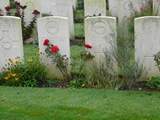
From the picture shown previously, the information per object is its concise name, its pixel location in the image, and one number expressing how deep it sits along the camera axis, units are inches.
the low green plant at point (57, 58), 366.7
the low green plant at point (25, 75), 358.2
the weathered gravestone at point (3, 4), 551.7
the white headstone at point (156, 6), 519.8
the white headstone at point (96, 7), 529.0
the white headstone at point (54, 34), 368.7
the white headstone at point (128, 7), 544.6
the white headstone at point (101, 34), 359.9
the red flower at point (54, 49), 365.7
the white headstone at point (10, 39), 372.1
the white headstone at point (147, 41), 355.8
